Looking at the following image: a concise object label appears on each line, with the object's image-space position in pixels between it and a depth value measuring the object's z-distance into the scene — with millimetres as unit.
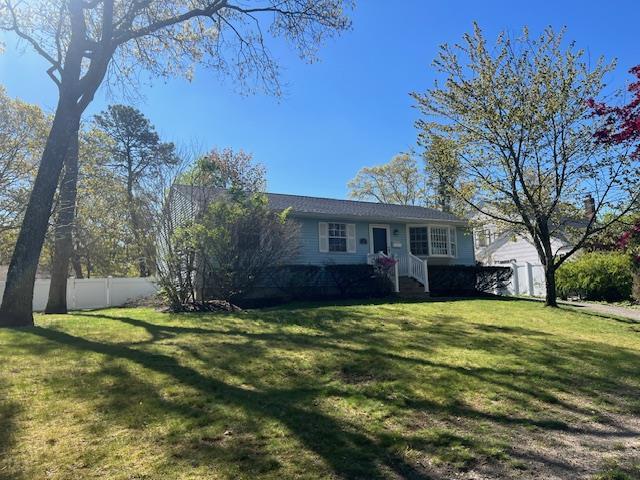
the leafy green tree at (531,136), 13414
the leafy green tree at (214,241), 11914
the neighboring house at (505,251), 28747
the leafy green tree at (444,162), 14750
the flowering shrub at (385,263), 17203
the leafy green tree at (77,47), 8945
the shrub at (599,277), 19239
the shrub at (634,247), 12898
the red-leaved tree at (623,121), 10500
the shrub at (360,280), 16797
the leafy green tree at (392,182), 43750
